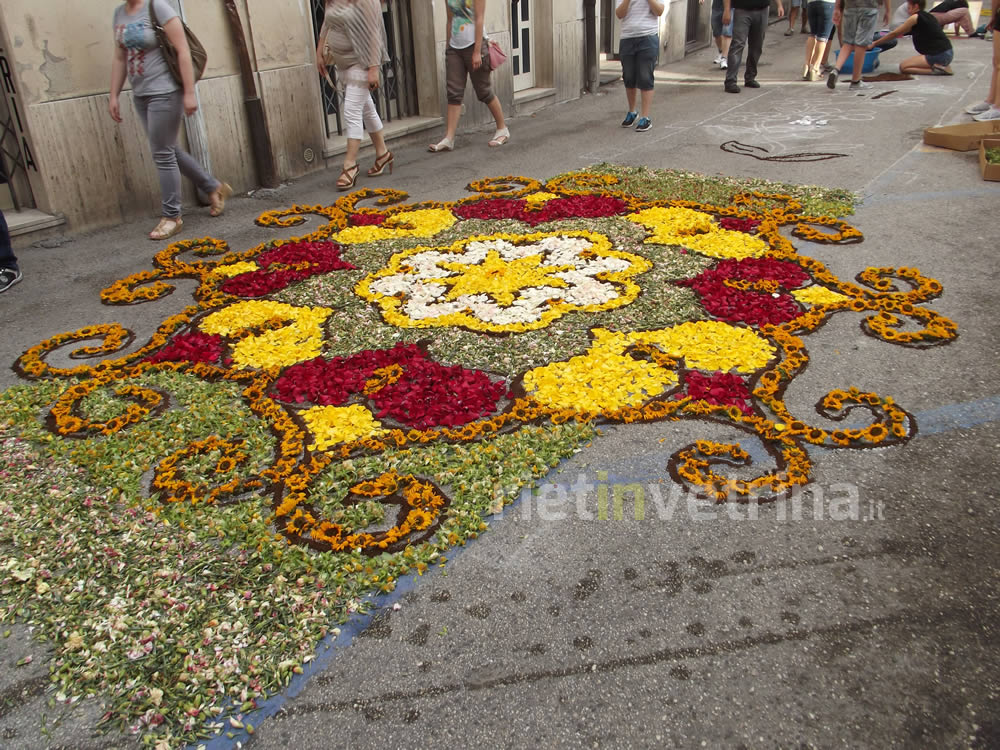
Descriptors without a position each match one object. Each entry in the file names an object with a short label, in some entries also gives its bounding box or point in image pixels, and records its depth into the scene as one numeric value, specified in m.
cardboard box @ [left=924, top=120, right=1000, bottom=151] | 7.62
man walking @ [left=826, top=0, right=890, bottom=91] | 10.83
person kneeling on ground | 11.87
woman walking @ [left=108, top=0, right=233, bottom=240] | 5.72
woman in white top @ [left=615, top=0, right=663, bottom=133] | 8.88
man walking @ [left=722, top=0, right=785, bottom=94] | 11.16
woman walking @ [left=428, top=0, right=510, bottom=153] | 8.17
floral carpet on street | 2.48
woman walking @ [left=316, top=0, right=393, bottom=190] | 6.92
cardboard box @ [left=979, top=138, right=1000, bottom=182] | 6.59
